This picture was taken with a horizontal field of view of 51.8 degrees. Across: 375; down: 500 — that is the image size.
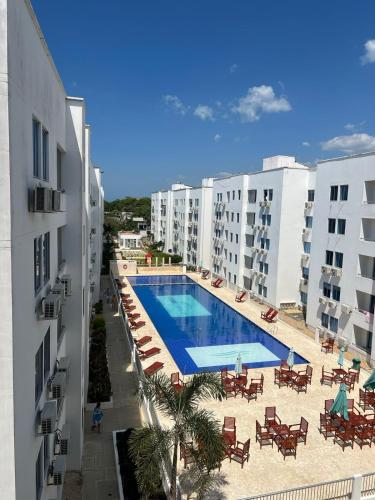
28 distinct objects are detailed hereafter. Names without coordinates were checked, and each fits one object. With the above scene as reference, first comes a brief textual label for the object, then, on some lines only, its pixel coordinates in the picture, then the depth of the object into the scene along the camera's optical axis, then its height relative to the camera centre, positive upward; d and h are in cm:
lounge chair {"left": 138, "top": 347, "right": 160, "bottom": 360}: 2111 -760
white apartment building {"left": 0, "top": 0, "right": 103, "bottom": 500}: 538 -101
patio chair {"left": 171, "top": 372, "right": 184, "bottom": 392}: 1744 -729
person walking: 1434 -758
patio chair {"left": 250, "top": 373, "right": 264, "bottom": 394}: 1724 -767
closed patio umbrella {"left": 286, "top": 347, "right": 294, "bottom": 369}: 1922 -710
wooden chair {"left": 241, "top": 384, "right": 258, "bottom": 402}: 1666 -756
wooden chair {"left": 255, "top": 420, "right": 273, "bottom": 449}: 1350 -772
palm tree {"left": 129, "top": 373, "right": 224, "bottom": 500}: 864 -500
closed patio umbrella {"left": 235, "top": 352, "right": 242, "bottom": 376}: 1848 -712
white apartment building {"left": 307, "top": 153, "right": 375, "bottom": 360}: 2186 -202
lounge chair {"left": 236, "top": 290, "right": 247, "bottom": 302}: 3462 -727
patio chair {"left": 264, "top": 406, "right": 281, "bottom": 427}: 1400 -738
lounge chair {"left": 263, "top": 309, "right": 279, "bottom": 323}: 2873 -747
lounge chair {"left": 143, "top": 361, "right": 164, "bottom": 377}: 1873 -749
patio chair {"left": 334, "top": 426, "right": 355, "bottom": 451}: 1352 -764
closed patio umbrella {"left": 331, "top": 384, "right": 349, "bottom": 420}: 1365 -659
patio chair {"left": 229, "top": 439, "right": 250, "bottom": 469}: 1223 -754
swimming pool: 2216 -812
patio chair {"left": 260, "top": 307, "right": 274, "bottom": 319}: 2923 -737
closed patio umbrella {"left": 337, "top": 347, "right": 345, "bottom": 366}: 1975 -712
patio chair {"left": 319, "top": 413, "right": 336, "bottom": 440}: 1403 -762
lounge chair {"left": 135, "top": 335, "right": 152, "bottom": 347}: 2283 -757
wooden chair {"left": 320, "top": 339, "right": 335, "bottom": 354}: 2258 -746
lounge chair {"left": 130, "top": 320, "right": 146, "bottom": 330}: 2594 -744
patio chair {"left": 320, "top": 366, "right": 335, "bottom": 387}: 1848 -770
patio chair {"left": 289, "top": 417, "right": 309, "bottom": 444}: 1346 -746
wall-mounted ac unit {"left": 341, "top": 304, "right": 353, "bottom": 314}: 2285 -536
